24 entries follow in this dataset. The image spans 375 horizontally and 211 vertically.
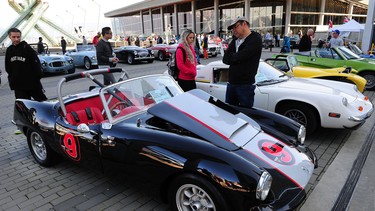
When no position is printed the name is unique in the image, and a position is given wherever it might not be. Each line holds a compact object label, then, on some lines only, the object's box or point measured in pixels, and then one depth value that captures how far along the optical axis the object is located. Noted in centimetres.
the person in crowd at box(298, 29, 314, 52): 970
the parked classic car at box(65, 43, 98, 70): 1366
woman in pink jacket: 467
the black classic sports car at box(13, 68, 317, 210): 214
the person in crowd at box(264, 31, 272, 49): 2374
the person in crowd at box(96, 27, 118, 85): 587
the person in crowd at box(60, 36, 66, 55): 2192
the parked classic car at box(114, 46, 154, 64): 1596
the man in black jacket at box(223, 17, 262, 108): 372
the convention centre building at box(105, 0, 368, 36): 3888
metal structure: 4219
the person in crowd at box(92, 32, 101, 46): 1334
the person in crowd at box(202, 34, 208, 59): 1797
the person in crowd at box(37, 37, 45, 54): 1298
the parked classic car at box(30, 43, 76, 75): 1196
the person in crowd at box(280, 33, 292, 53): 1748
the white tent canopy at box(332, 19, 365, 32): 1730
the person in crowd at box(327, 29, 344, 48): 1011
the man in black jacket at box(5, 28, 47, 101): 441
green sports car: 803
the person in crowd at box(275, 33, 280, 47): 2836
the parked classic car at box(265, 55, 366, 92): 657
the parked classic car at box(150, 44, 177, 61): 1766
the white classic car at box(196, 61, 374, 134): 416
